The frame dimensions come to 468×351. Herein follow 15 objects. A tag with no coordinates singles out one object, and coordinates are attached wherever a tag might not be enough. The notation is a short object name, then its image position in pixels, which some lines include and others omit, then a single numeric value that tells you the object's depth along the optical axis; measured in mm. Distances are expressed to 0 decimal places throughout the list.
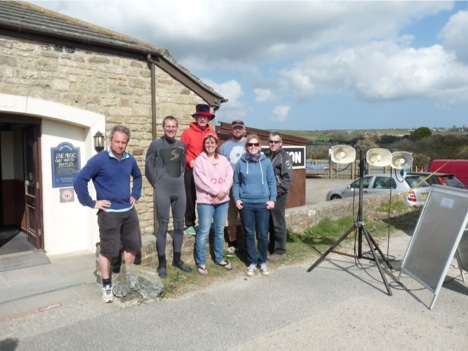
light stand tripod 5223
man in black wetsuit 4758
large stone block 4363
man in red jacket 5289
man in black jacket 5664
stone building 6012
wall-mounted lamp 6652
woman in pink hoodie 4965
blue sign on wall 6621
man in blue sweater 4156
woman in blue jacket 5113
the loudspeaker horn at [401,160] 5730
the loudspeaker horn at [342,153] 5658
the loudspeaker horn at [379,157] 5578
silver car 10344
